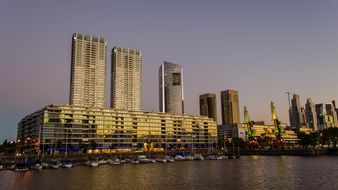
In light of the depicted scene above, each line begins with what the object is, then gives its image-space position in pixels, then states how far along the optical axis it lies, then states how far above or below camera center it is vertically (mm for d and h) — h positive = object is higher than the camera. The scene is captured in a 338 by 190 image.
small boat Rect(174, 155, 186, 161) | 191875 -8351
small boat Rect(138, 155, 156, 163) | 172875 -8268
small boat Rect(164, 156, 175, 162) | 182800 -8373
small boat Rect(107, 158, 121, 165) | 161125 -8368
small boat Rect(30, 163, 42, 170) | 132125 -8330
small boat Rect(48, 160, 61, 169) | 135125 -7722
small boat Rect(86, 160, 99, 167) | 146125 -8092
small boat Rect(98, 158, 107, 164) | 163175 -7938
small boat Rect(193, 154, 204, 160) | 191750 -7953
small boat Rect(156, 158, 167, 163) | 179000 -8702
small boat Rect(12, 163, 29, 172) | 129512 -8288
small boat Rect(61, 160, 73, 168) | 139750 -8196
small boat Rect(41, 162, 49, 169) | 136500 -7929
